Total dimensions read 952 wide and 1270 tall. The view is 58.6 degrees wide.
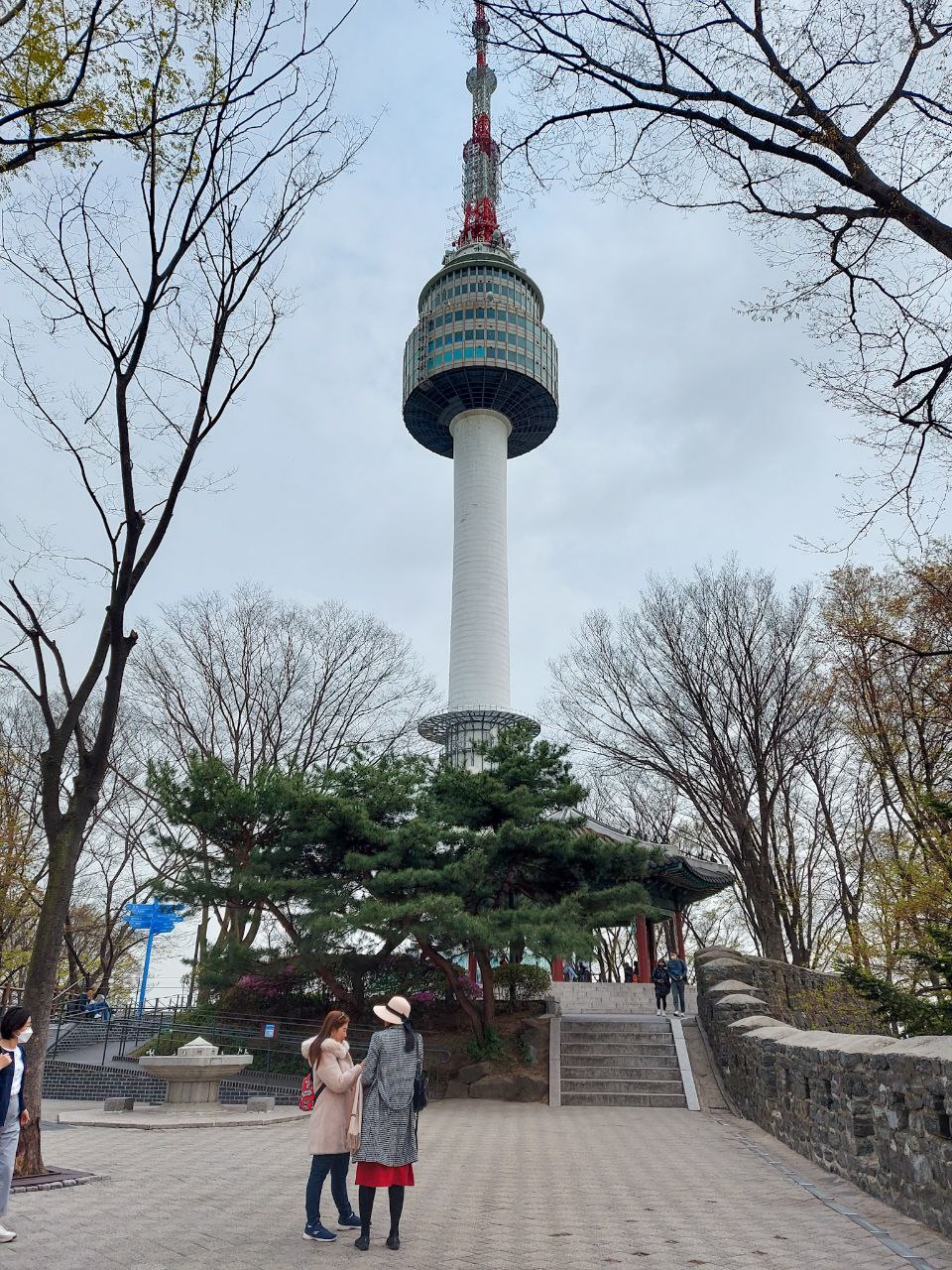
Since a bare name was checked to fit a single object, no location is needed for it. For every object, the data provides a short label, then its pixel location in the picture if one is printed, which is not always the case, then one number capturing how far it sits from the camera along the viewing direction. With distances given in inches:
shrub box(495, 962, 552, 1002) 752.3
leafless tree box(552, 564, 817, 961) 690.2
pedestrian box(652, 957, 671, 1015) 818.8
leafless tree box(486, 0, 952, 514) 238.4
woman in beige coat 211.9
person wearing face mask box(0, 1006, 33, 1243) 205.2
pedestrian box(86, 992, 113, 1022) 787.4
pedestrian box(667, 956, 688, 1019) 815.2
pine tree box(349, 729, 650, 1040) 568.2
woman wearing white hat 201.9
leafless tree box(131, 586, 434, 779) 876.0
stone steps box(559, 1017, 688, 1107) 567.8
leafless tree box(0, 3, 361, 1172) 290.5
